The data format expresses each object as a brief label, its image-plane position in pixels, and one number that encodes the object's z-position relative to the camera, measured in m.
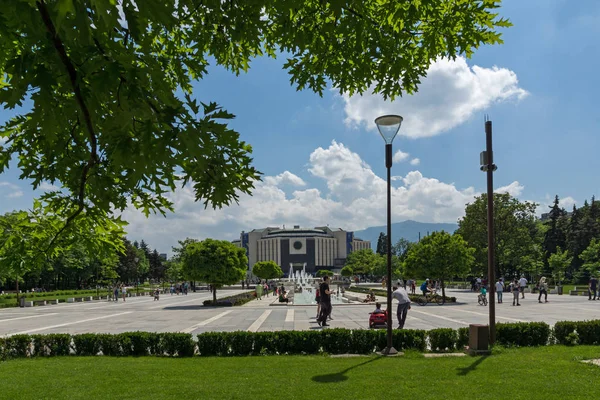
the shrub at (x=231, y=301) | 30.63
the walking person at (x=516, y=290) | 25.95
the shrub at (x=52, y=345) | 11.02
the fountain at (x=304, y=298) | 35.69
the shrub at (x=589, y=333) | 11.18
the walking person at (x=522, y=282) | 32.47
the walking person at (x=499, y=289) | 27.80
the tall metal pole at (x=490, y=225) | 10.63
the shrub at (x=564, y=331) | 11.25
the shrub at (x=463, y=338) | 10.88
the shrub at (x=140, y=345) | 10.91
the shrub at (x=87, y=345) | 10.98
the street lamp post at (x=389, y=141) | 10.09
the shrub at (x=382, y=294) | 30.47
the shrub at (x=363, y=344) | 10.56
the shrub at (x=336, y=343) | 10.59
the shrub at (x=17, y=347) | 11.01
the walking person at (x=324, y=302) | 15.90
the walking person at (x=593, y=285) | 31.05
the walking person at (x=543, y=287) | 29.27
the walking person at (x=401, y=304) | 14.18
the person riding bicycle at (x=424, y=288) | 30.34
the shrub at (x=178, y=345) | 10.71
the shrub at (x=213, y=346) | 10.69
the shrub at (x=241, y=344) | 10.75
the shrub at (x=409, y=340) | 10.67
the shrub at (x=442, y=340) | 10.70
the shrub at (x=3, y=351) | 10.88
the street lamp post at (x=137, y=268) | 96.06
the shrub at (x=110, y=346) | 10.94
